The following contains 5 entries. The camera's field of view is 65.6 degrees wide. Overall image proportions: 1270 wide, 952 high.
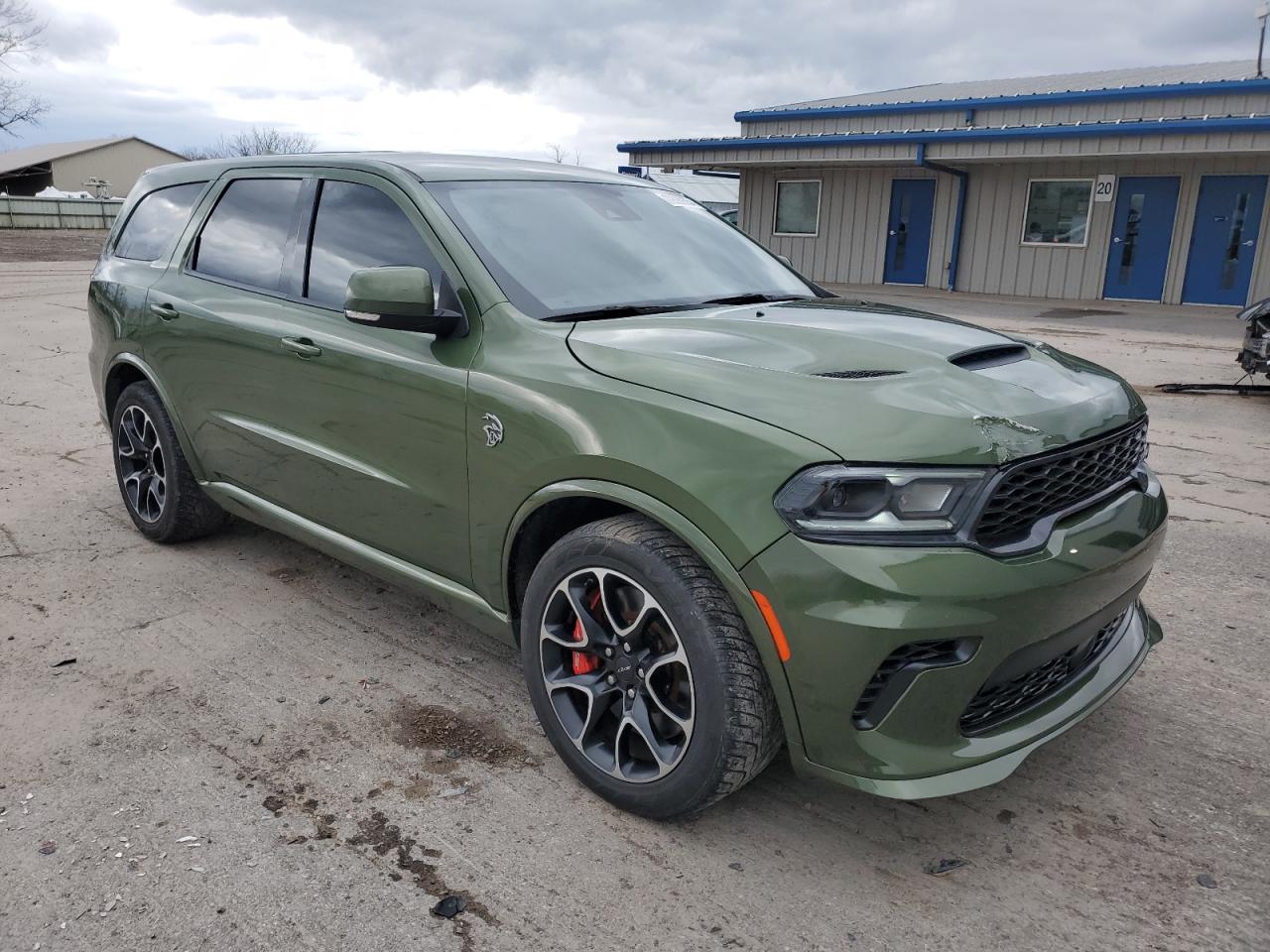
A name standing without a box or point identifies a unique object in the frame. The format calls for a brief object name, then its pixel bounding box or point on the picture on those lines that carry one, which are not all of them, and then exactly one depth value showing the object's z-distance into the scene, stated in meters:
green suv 2.23
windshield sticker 4.06
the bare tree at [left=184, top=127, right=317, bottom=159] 69.94
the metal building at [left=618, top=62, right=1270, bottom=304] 17.55
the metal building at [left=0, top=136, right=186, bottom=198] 64.31
